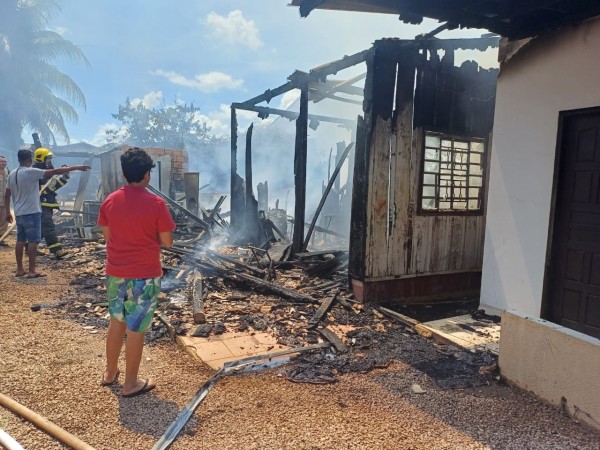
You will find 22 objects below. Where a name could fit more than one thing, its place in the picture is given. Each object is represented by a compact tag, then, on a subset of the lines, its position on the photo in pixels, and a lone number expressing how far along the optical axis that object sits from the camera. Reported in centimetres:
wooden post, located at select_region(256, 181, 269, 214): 1493
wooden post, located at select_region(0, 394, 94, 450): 261
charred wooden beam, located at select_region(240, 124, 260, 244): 1120
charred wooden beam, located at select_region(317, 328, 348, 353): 452
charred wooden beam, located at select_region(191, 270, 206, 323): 511
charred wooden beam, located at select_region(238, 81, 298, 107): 843
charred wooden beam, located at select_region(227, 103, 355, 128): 1068
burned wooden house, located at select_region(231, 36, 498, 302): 611
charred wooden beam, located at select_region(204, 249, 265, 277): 737
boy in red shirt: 319
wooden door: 440
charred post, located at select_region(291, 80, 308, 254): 805
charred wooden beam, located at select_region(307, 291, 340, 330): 521
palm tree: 2664
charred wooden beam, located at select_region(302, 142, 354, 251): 841
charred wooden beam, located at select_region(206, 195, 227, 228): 1217
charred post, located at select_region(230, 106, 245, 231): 1164
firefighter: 809
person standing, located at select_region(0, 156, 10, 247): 1004
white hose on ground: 247
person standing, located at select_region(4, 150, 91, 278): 654
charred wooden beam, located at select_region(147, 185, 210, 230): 1134
